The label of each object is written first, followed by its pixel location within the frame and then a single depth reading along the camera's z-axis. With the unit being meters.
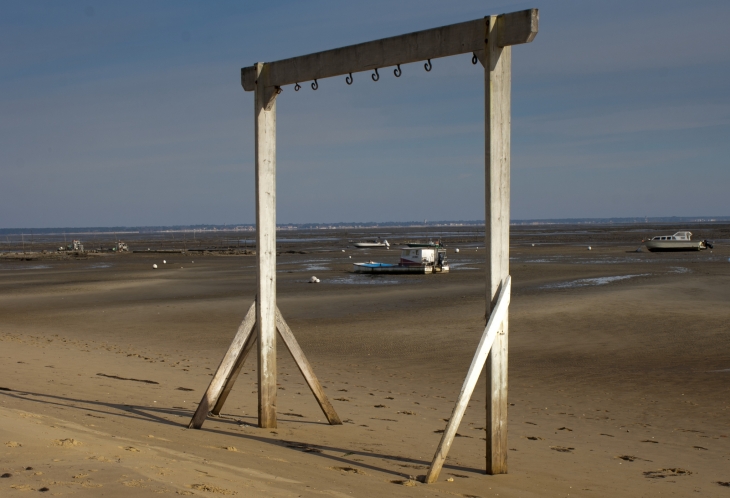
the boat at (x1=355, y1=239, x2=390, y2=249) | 71.56
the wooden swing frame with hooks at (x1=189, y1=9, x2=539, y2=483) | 5.75
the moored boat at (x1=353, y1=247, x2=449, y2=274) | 36.34
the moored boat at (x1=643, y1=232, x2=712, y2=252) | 52.97
